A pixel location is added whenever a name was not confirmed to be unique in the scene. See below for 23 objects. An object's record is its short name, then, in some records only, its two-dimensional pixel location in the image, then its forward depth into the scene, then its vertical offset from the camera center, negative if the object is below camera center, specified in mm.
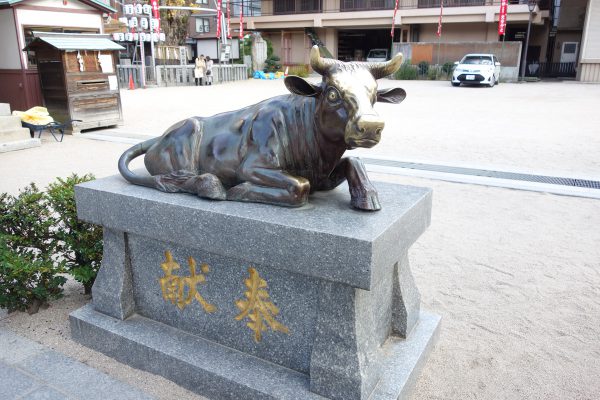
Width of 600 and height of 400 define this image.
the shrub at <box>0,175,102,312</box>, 3264 -1208
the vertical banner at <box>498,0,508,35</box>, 25016 +1890
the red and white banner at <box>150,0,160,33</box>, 22641 +1962
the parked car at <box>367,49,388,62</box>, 31566 +96
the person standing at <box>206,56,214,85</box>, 24378 -743
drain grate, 6496 -1595
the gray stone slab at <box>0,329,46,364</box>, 2926 -1682
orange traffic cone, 22048 -1191
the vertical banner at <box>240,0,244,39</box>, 30406 +2351
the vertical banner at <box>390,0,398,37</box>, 28295 +2128
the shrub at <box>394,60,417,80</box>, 26422 -890
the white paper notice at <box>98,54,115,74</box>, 10938 -137
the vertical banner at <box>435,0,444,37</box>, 27281 +1826
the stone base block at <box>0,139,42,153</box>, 9154 -1581
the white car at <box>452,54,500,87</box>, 21234 -613
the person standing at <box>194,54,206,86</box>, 23739 -636
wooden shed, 10391 -412
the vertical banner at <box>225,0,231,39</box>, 31461 +2361
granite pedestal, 2246 -1212
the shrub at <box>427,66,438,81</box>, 26234 -888
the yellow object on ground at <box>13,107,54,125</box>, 9922 -1147
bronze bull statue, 2260 -444
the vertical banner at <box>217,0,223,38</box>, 26436 +2062
